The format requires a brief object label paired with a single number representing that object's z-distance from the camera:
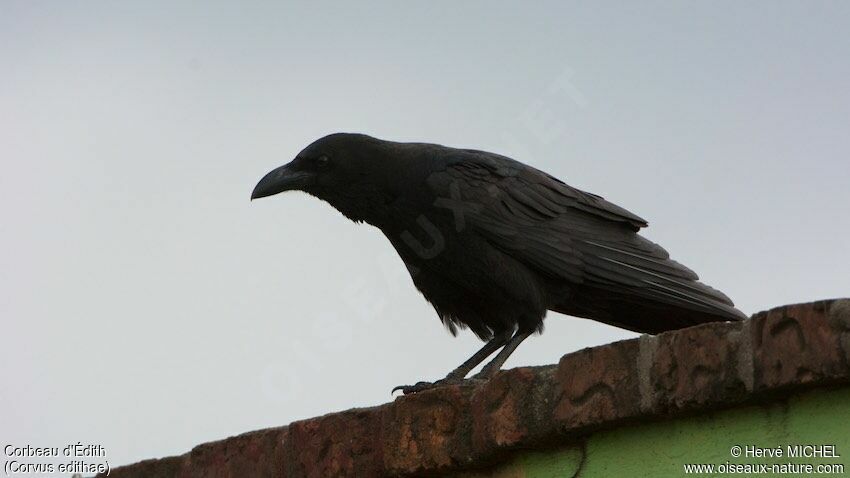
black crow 11.84
